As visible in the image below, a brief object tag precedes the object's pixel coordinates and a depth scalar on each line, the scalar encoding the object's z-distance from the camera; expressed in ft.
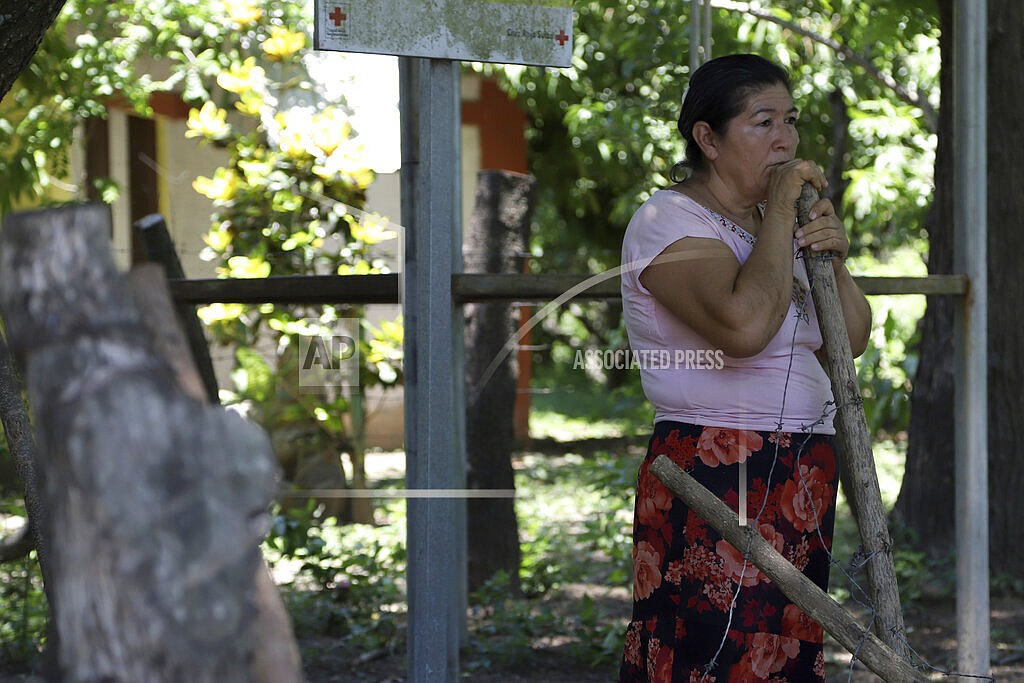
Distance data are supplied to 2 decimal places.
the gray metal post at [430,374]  16.14
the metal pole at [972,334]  18.98
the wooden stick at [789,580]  10.78
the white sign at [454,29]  15.06
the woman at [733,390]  13.65
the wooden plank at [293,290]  17.89
